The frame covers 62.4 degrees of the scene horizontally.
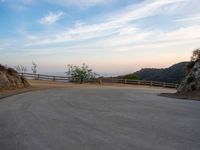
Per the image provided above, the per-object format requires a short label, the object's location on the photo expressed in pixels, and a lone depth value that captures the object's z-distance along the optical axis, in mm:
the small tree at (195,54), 15615
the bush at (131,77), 32105
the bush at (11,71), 16974
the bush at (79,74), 25750
